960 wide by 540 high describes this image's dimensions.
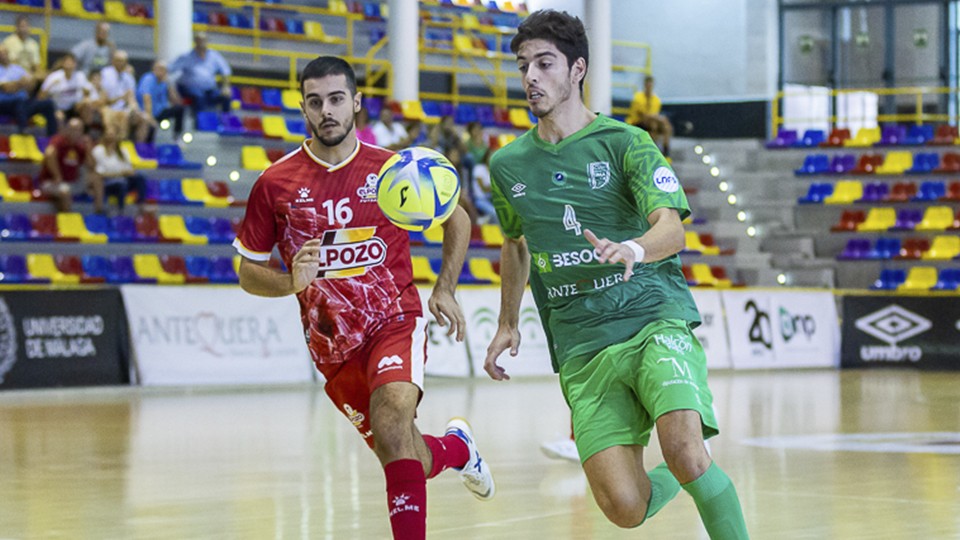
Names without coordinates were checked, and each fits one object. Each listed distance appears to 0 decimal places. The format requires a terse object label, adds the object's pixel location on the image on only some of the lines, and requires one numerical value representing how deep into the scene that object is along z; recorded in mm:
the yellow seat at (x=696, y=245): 28188
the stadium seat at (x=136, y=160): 22038
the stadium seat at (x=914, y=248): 28531
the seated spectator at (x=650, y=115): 29245
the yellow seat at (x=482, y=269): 24583
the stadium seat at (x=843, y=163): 30703
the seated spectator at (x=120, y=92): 21469
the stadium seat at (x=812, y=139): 31734
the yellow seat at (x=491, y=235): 25109
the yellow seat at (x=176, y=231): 22016
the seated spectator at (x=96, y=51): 22531
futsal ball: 6504
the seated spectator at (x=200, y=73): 23406
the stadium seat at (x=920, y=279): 27470
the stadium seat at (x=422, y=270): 22953
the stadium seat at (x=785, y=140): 31984
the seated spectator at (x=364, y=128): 22056
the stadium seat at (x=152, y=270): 21078
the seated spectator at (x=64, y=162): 20547
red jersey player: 6730
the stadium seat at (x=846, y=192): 30092
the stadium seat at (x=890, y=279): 28188
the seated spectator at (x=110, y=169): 20861
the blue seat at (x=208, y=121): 24234
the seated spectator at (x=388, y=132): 23641
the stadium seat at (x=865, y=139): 31094
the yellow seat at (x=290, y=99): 26375
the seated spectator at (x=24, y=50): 21719
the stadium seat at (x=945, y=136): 30188
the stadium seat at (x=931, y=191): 28953
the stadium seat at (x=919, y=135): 30438
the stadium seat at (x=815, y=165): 31016
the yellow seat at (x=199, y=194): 22922
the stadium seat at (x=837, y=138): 31484
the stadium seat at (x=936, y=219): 28438
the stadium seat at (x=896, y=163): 30016
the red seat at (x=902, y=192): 29330
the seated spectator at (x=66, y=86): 21219
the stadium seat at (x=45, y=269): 20109
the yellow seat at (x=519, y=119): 29641
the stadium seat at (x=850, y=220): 29641
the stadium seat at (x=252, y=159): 24562
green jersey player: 5699
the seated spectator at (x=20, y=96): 21344
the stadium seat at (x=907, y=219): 28823
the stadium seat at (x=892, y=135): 30719
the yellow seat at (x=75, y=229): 20812
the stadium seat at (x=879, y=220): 29047
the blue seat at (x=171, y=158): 22859
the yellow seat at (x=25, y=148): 21344
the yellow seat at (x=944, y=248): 27969
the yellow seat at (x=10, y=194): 20703
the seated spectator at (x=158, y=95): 22734
